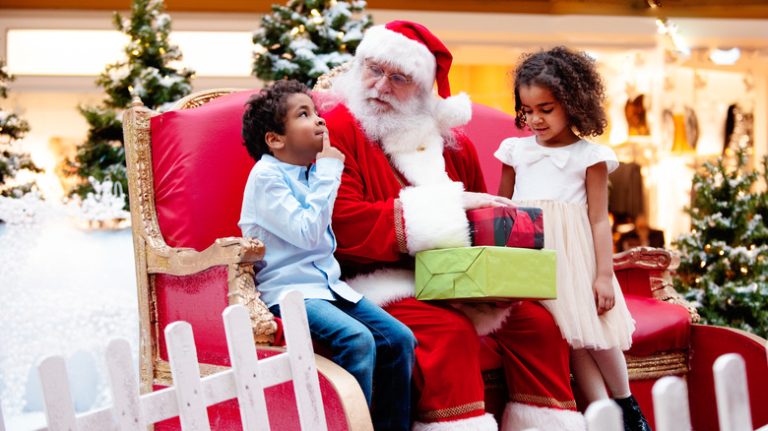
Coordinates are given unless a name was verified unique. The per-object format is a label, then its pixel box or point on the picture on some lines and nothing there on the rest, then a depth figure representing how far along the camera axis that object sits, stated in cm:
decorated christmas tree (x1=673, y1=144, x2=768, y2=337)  455
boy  260
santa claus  274
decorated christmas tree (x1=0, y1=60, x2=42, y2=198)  520
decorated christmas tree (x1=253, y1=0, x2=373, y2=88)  548
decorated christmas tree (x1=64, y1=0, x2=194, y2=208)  539
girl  297
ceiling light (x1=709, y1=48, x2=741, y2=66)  867
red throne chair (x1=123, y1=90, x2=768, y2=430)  297
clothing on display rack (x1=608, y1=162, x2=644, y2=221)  816
